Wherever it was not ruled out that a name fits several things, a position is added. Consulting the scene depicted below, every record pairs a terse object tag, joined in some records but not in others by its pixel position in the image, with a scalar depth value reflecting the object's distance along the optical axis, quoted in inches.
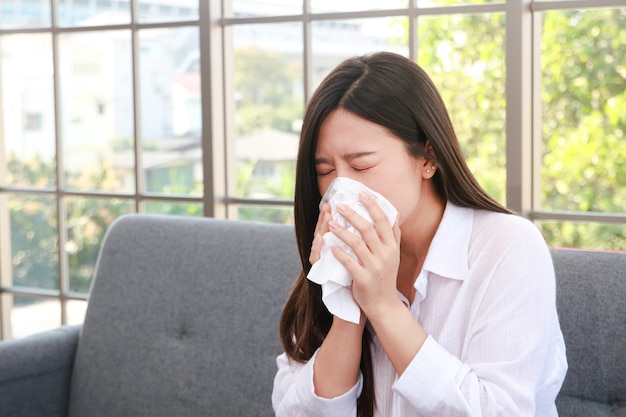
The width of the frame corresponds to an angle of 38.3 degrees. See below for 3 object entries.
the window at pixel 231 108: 107.9
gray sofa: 84.4
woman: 53.4
